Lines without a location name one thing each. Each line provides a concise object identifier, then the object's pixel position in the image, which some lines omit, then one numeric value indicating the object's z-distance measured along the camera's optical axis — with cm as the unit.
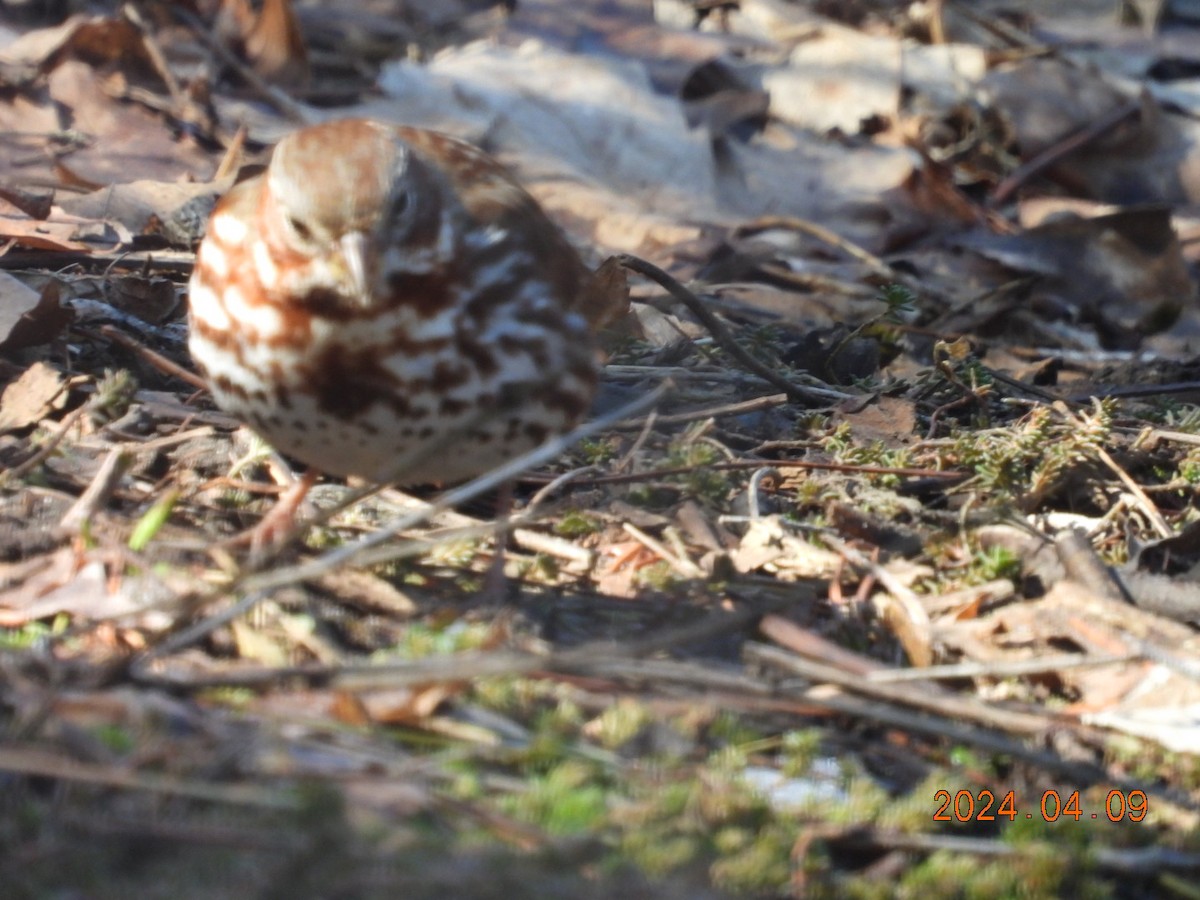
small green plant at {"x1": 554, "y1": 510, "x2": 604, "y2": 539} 760
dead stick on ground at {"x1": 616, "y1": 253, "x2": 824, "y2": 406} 895
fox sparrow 633
